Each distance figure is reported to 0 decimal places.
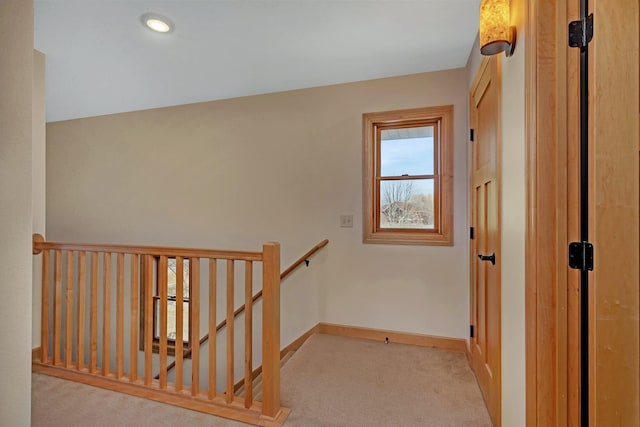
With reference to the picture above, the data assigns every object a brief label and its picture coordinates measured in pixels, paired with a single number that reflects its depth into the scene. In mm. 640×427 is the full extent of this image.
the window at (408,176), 2551
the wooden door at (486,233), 1519
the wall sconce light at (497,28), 1231
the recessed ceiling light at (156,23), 2092
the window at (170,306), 3566
